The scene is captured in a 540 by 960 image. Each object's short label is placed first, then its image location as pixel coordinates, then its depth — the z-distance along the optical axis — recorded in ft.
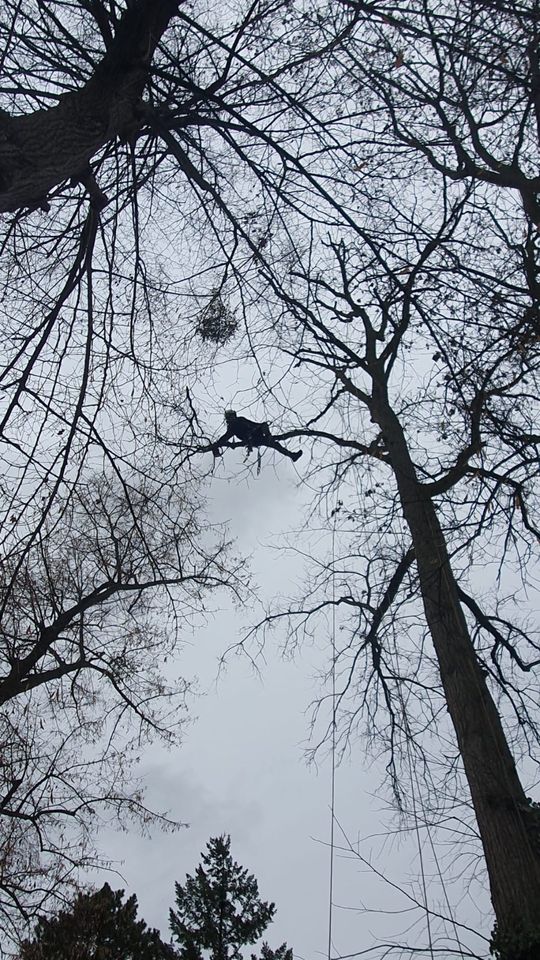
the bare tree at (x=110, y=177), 9.65
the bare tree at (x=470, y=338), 10.79
